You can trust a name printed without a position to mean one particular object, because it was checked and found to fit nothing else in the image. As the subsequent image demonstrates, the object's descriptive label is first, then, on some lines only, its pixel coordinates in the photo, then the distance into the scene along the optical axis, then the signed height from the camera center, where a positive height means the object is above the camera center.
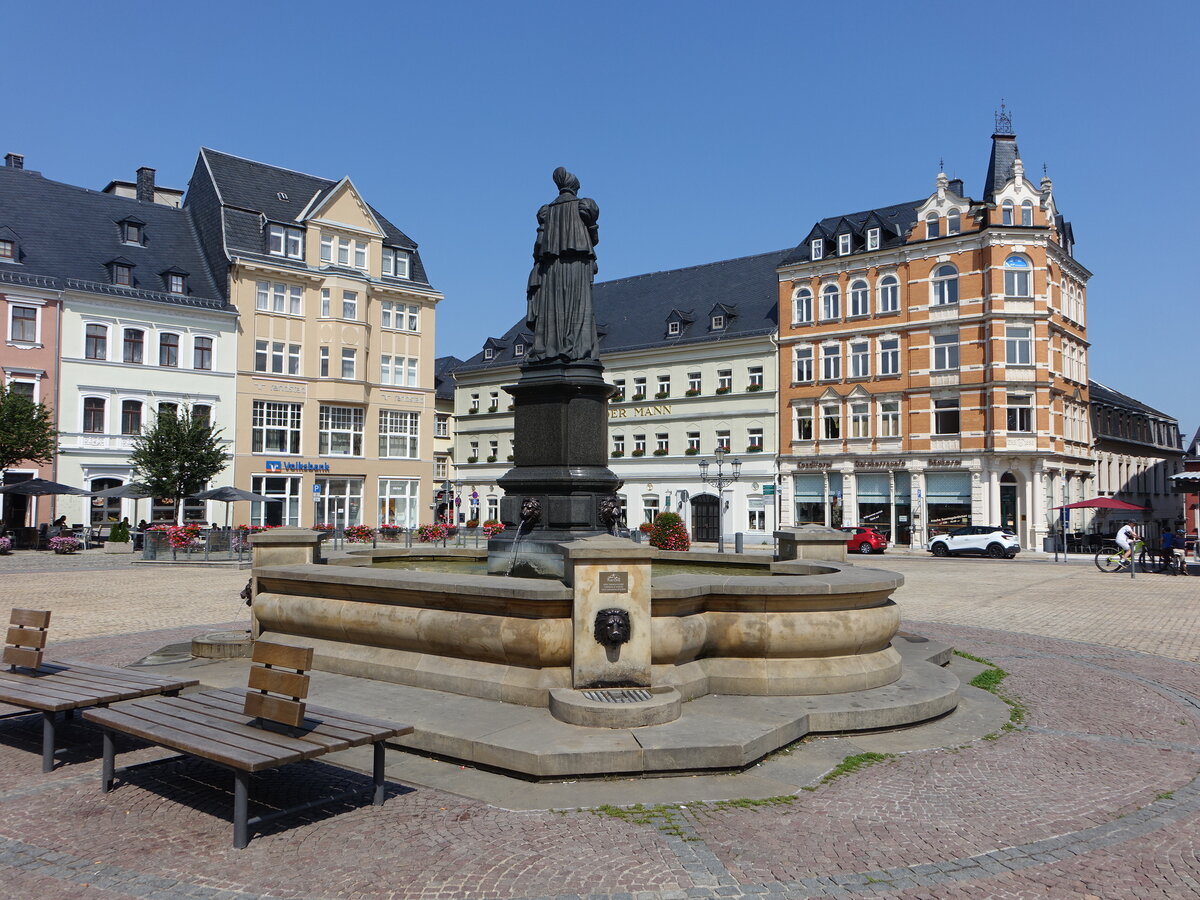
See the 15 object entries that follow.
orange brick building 43.31 +7.49
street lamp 43.94 +1.86
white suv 38.59 -1.25
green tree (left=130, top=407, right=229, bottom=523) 36.91 +2.04
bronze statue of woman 11.23 +2.83
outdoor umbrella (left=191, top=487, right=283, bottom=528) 33.88 +0.48
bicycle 29.75 -1.54
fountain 6.41 -1.18
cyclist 28.41 -0.82
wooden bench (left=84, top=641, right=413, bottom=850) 4.88 -1.29
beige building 45.84 +8.58
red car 41.09 -1.35
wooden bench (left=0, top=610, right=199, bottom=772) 6.23 -1.30
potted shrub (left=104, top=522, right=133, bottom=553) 35.31 -1.29
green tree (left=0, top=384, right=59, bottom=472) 34.78 +2.92
